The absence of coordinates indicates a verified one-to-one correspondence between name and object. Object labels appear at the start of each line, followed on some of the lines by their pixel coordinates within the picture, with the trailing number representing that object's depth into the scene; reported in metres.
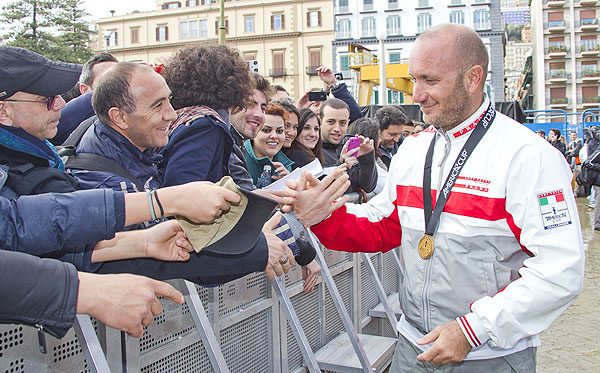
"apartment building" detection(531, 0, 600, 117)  61.34
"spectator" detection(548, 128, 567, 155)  17.98
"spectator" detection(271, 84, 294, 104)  5.04
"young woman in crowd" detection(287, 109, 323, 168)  4.63
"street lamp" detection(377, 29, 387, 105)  12.40
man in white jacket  2.08
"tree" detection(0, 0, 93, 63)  40.72
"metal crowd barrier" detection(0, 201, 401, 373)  1.94
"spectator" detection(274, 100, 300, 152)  4.62
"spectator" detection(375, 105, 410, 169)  6.21
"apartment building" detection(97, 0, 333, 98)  51.62
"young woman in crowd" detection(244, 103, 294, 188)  3.91
